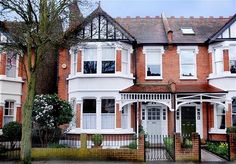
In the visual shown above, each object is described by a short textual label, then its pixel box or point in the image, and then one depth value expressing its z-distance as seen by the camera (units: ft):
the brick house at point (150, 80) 74.33
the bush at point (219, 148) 59.16
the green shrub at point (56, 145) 61.00
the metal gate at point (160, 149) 57.36
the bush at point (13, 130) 68.49
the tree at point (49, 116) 65.21
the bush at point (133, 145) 62.85
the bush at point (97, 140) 65.92
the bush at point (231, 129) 69.52
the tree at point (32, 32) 50.14
